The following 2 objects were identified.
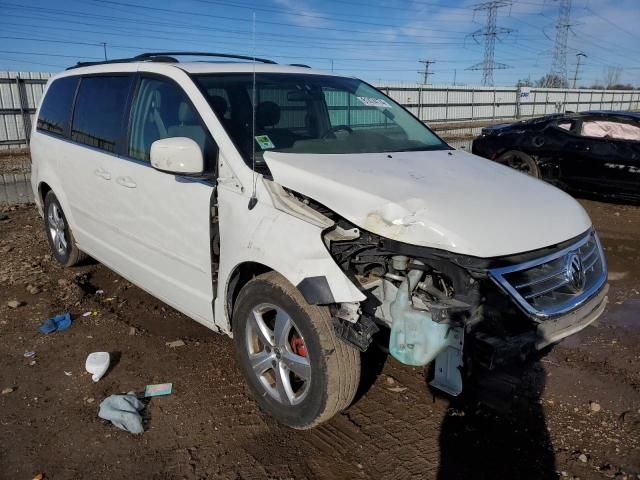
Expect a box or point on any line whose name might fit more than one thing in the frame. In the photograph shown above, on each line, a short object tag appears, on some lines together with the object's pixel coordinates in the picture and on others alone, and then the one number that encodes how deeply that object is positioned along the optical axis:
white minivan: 2.38
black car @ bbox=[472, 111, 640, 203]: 7.82
